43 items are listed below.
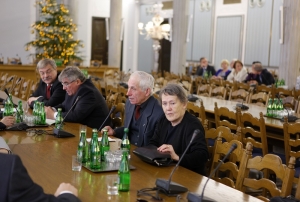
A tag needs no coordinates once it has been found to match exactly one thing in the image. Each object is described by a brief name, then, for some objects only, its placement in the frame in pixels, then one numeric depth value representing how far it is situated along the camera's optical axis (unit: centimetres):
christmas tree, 1431
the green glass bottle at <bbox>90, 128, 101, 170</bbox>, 314
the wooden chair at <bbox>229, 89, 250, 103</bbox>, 805
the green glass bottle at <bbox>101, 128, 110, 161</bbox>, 346
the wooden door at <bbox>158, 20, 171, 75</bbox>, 2047
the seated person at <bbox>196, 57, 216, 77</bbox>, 1478
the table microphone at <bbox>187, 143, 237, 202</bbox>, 239
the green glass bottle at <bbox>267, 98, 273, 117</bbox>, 592
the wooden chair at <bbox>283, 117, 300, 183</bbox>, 460
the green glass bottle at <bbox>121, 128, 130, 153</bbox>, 352
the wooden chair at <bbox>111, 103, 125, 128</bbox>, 536
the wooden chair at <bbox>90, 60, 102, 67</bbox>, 1538
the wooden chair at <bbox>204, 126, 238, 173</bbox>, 371
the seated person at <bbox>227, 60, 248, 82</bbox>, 1268
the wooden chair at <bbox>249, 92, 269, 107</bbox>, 775
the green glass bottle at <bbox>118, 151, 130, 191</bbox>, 269
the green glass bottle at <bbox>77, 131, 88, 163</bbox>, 327
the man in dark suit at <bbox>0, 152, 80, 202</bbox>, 192
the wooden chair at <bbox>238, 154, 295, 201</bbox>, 287
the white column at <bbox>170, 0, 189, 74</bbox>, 1392
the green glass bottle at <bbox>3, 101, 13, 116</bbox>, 508
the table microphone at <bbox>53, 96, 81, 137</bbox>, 418
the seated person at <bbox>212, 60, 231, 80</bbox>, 1396
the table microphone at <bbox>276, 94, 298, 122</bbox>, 560
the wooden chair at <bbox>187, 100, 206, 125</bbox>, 566
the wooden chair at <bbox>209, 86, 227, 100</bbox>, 866
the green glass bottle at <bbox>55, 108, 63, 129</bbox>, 458
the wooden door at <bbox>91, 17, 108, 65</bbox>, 1936
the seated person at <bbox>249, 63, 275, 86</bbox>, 1155
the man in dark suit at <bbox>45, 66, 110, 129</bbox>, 520
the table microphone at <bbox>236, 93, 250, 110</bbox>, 644
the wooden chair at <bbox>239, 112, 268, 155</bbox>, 471
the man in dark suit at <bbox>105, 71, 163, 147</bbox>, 434
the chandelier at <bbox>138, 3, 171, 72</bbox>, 1642
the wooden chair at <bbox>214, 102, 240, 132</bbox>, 477
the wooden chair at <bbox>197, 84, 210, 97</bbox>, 910
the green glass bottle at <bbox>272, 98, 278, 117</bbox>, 591
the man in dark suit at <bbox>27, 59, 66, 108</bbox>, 635
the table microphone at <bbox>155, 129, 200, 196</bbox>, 265
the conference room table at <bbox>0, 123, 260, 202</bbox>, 266
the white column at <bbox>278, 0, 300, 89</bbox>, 1075
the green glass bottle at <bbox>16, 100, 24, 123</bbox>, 481
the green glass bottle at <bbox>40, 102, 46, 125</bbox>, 477
